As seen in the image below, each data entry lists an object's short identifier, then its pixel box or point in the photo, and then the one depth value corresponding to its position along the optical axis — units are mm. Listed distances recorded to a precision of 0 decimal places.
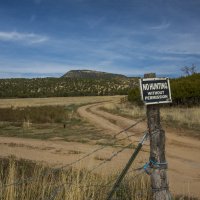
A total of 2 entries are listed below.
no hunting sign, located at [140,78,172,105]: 2935
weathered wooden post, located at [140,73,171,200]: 3017
